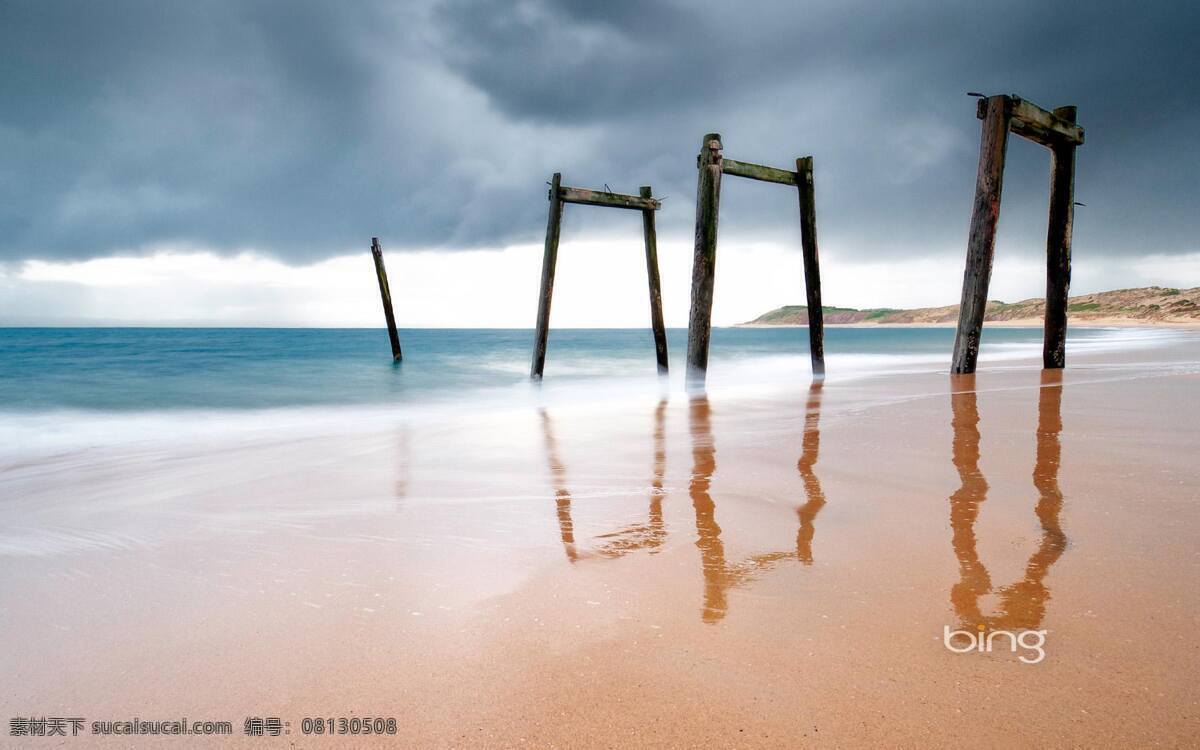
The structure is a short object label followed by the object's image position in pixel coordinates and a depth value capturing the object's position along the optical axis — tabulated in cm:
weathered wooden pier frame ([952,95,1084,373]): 705
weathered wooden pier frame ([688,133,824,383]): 818
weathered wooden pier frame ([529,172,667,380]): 1151
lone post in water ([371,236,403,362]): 1864
